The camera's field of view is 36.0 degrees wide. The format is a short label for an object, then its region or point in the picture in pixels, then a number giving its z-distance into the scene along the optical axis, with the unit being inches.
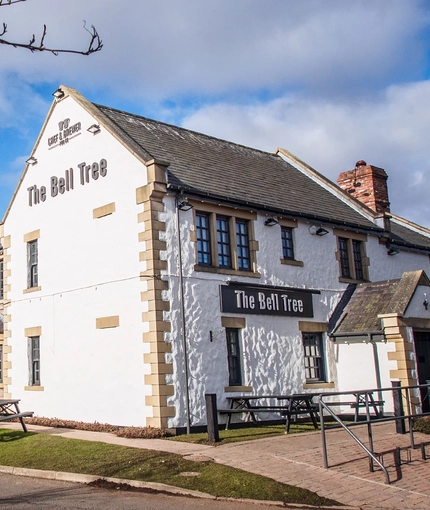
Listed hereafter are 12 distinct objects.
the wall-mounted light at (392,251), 956.0
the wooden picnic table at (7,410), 696.0
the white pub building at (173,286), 661.3
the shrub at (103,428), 600.7
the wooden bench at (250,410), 609.9
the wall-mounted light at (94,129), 737.6
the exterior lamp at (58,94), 805.9
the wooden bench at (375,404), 667.2
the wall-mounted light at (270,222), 776.3
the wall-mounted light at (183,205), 684.7
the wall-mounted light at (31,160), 830.5
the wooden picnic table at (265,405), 610.2
